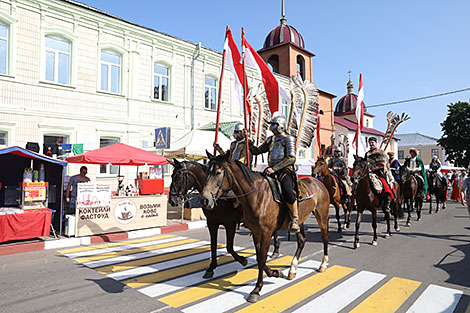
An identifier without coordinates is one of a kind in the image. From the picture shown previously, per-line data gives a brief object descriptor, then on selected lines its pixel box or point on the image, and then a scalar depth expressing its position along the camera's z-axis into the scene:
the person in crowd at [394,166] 11.03
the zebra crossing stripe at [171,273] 4.98
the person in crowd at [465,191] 7.70
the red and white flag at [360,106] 10.72
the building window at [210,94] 19.52
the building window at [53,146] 12.56
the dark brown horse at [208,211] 5.42
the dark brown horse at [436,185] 14.56
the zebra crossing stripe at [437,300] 3.92
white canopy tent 12.67
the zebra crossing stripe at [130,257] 5.93
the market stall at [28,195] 7.41
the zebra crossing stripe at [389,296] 3.97
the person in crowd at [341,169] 10.08
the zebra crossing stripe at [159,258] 5.76
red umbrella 9.41
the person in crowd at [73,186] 9.65
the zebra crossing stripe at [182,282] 4.59
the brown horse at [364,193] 7.87
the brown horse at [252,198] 4.23
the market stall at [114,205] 8.59
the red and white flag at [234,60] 6.59
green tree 33.56
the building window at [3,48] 11.93
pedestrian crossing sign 11.65
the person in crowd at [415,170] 11.89
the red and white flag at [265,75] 6.51
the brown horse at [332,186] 8.70
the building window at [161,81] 16.89
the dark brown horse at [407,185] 11.34
